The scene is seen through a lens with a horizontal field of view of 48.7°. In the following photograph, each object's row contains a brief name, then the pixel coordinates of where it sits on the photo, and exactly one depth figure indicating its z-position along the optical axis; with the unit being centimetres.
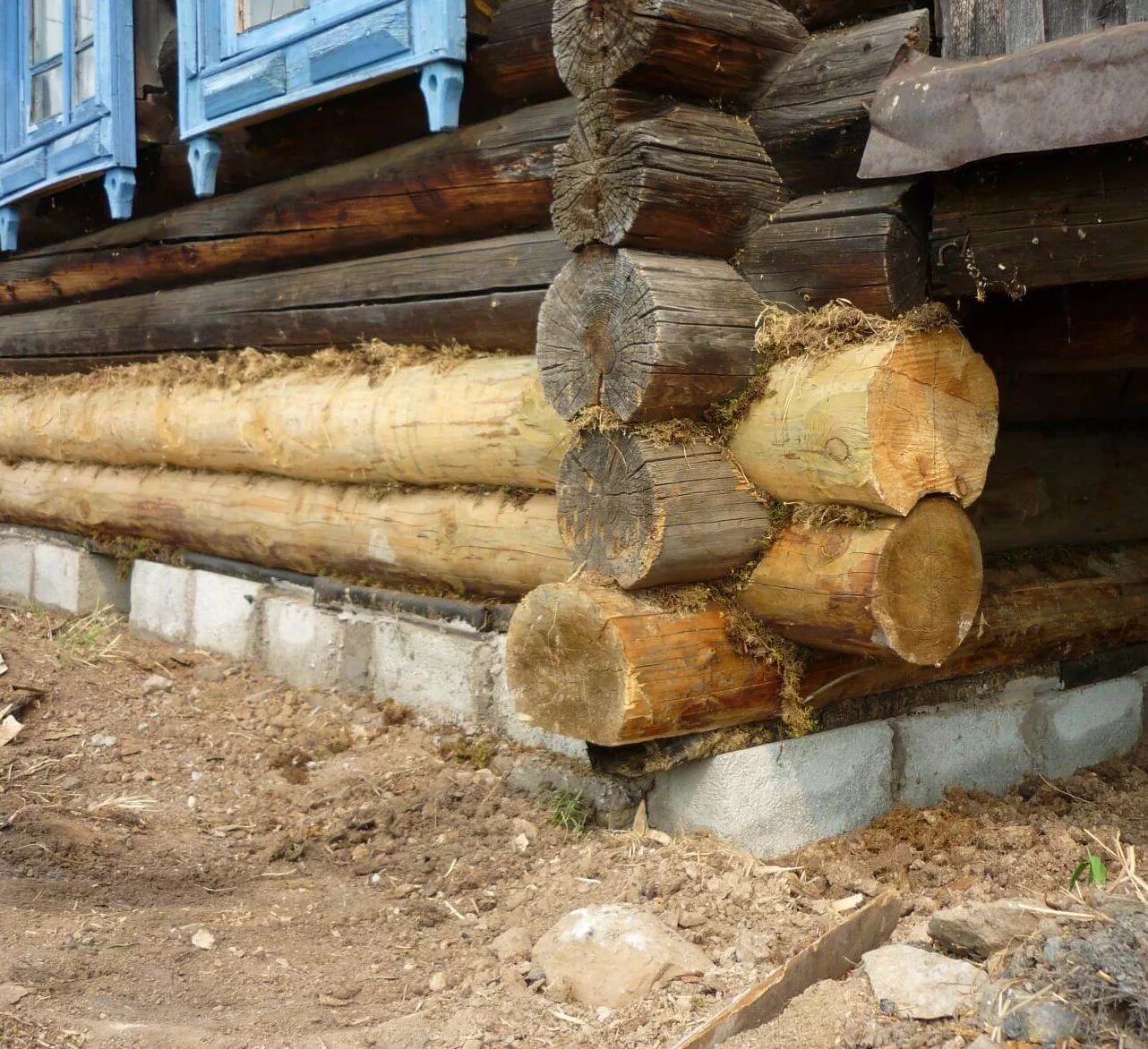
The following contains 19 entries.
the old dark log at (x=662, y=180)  330
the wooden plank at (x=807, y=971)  271
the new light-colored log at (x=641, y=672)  331
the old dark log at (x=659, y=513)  330
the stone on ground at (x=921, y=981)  268
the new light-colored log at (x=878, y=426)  311
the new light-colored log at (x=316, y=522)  438
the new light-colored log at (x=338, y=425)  427
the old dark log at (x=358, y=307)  434
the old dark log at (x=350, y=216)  427
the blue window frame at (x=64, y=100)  615
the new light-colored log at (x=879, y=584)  317
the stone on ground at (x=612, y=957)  300
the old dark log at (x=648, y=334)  326
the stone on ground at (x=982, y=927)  270
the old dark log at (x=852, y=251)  319
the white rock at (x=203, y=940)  345
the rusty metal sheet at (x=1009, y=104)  262
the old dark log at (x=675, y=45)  326
